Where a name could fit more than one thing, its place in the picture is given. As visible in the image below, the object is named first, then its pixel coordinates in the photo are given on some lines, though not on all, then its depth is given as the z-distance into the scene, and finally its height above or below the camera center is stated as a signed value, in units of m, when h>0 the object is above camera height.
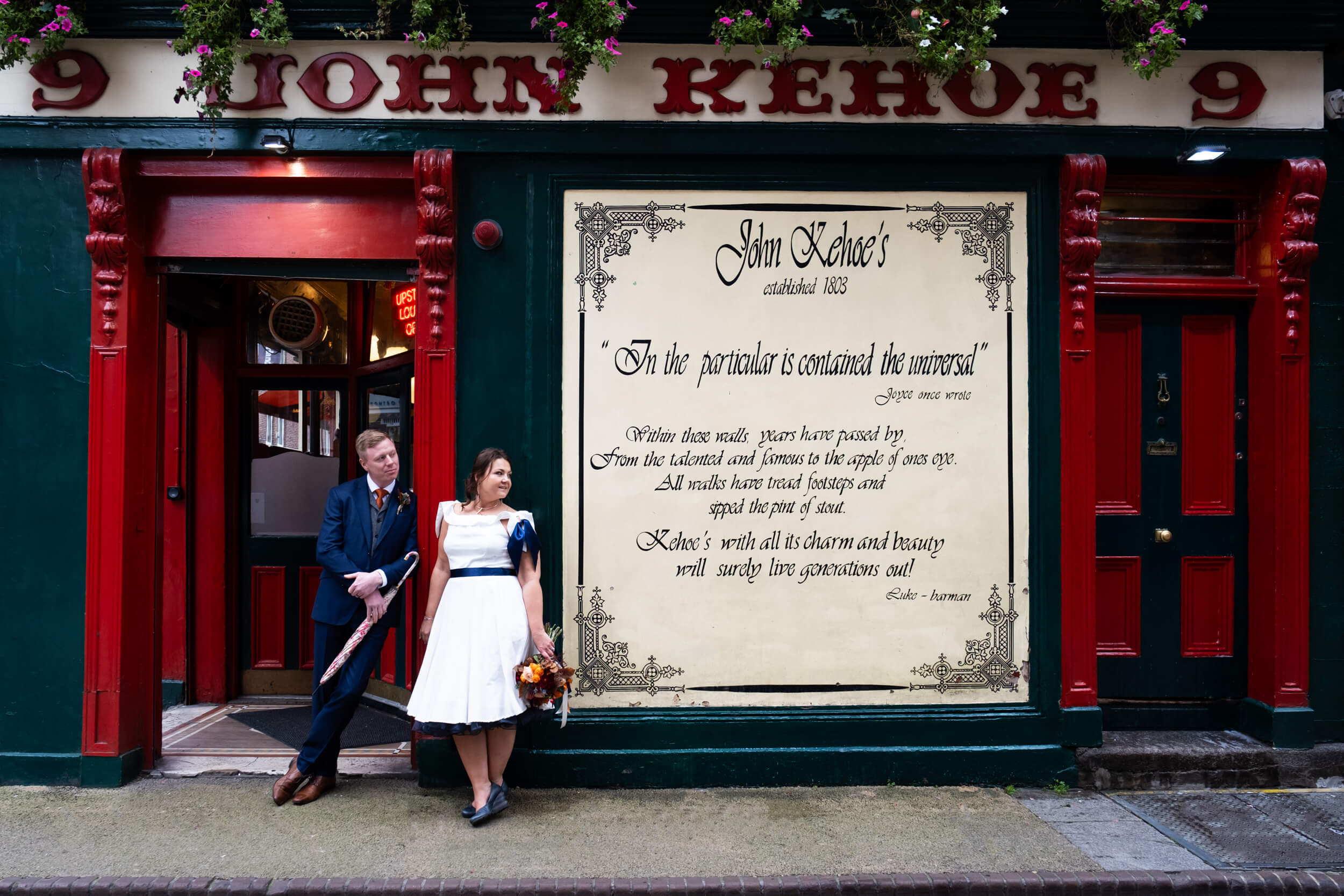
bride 4.46 -0.94
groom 4.77 -0.75
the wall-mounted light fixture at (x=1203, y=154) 5.19 +1.83
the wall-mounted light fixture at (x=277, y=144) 5.00 +1.80
